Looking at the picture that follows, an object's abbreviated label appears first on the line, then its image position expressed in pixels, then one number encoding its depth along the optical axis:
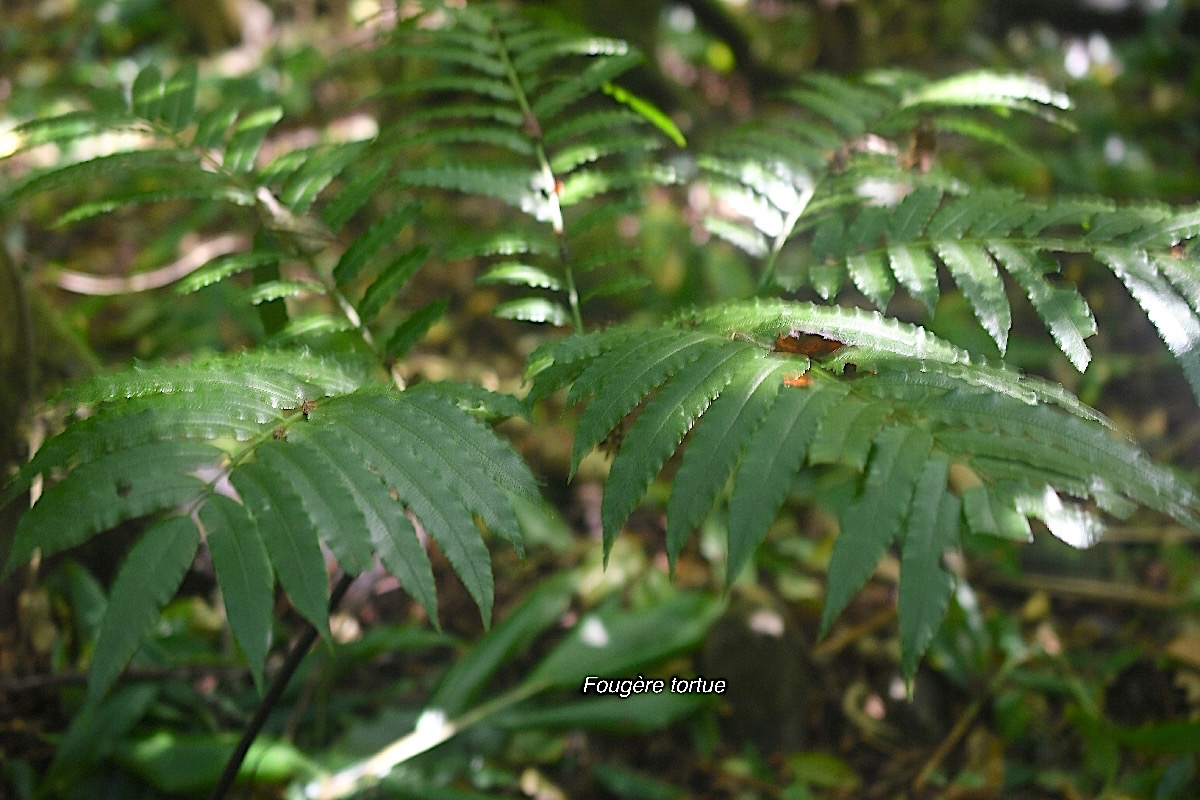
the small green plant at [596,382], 0.82
